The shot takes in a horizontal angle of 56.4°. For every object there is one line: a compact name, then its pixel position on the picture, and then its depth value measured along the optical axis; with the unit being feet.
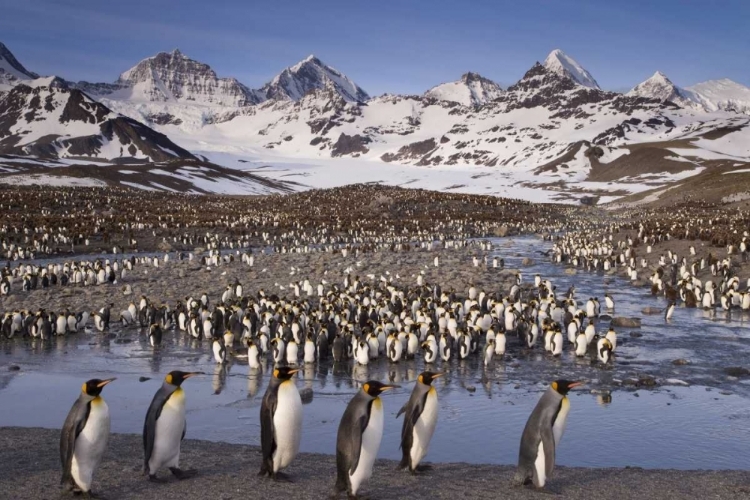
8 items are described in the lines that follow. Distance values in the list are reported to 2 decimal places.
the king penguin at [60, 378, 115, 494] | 19.35
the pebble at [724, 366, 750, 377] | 38.17
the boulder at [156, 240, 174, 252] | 124.22
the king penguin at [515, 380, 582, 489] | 20.57
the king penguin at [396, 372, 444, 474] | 21.94
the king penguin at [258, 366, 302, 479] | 20.59
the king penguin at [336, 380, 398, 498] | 19.53
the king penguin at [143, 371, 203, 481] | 20.63
